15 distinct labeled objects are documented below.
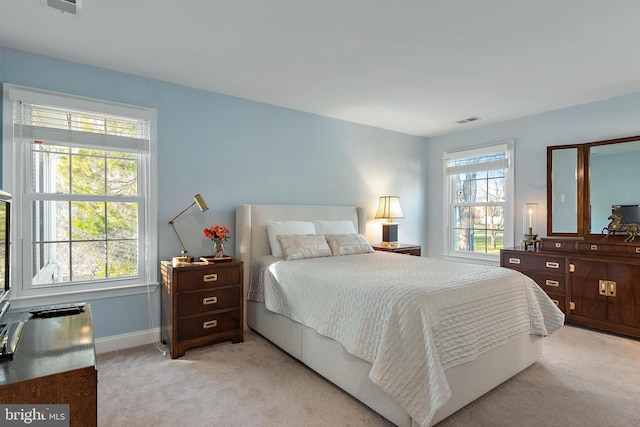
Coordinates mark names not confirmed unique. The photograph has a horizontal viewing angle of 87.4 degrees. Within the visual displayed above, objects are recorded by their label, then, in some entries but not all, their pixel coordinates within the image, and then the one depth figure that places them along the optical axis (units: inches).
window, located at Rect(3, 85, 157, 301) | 102.1
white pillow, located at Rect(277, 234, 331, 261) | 128.6
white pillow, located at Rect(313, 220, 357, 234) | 153.2
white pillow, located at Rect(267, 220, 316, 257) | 135.4
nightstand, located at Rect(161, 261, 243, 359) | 109.2
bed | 68.8
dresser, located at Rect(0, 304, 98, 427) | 43.3
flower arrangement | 122.2
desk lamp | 116.6
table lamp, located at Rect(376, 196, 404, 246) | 181.6
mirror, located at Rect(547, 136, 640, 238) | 139.0
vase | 122.8
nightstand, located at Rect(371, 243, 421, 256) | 171.9
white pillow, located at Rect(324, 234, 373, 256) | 141.5
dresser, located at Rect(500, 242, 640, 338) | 124.4
